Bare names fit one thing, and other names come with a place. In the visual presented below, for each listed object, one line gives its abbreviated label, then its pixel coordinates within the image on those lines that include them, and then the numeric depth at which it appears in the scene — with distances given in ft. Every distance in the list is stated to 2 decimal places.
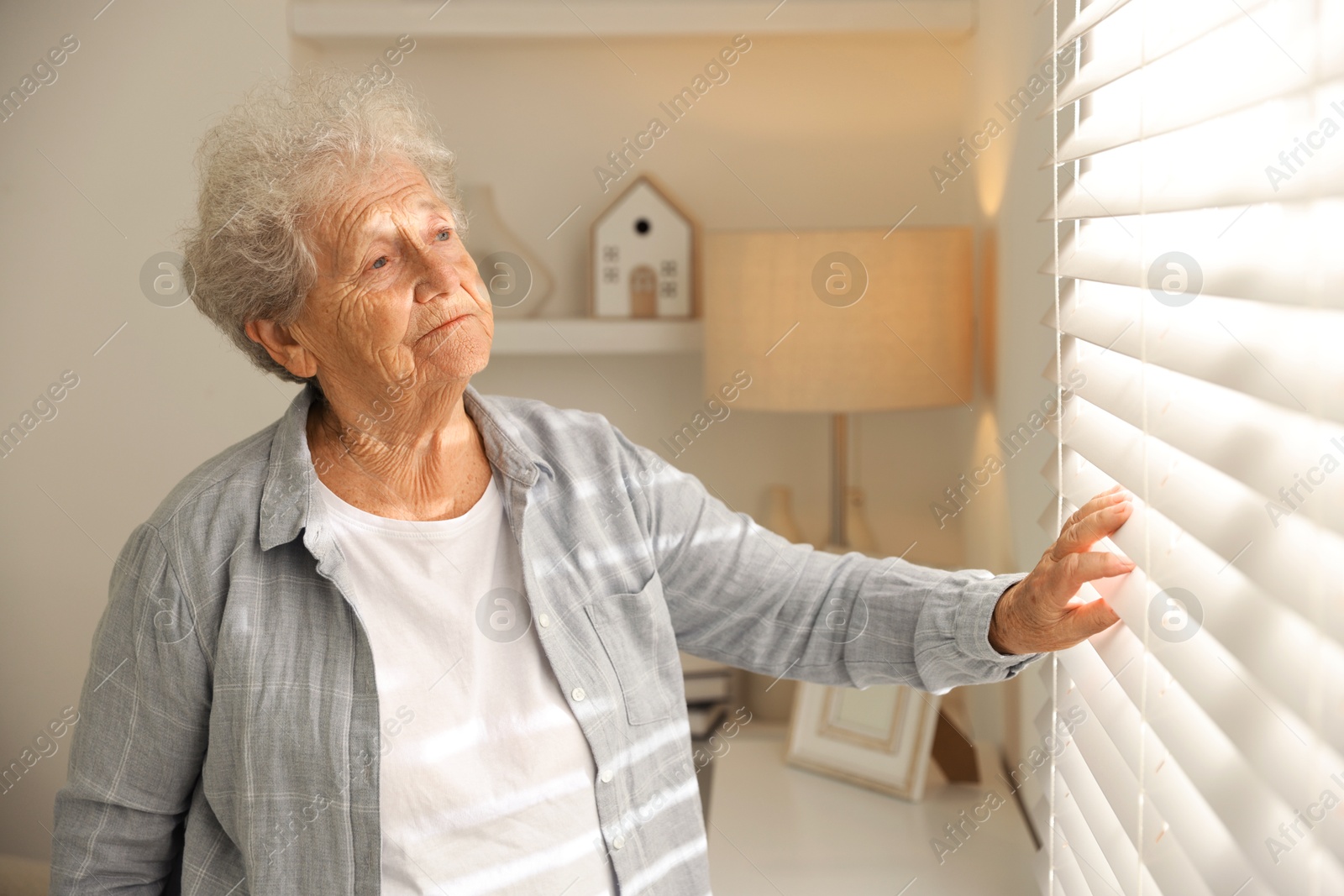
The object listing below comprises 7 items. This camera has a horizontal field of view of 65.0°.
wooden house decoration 7.46
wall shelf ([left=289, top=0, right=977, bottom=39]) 6.80
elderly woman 3.44
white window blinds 1.89
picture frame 5.60
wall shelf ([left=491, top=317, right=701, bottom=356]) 7.22
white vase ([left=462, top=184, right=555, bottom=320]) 7.48
